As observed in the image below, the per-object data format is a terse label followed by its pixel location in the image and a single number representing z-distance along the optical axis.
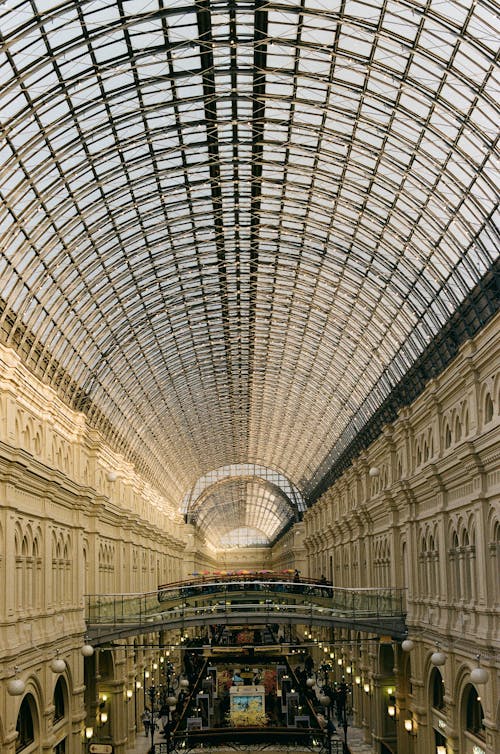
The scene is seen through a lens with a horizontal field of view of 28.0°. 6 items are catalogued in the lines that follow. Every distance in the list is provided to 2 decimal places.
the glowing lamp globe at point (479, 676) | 30.44
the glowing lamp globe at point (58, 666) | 39.75
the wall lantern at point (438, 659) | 35.72
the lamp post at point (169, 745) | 43.06
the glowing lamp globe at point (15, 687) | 33.28
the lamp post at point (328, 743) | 41.85
